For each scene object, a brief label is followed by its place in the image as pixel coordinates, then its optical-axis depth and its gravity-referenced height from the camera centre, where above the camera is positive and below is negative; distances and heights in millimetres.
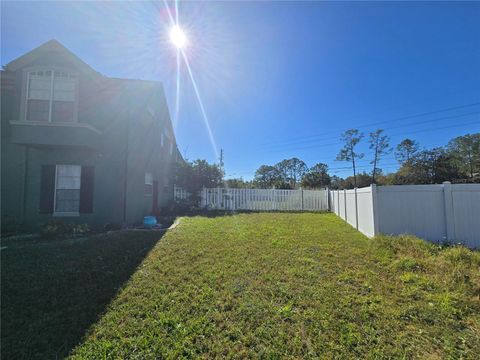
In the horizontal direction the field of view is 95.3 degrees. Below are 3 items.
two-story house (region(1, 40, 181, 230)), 7777 +1943
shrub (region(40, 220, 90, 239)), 6785 -1105
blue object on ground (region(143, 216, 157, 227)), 8992 -1131
